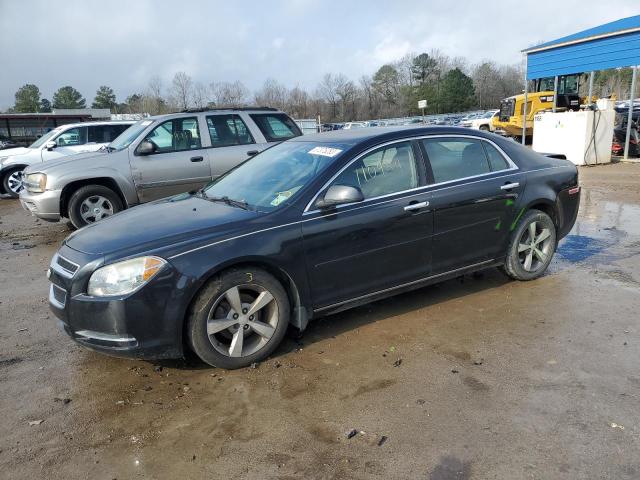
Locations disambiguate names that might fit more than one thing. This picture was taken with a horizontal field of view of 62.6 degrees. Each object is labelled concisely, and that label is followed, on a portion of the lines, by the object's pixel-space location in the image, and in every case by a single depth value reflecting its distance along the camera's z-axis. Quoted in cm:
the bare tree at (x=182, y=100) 6663
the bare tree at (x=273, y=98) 7456
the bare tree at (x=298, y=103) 7362
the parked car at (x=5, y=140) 2268
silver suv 815
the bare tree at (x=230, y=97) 6512
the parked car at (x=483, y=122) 3237
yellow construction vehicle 2571
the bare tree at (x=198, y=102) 6378
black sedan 349
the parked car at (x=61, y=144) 1308
